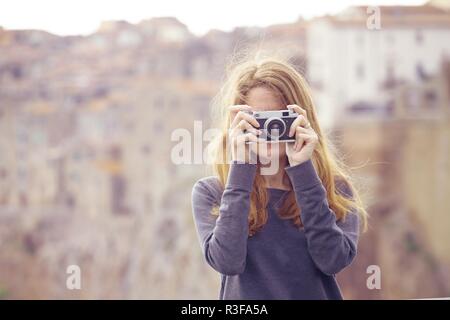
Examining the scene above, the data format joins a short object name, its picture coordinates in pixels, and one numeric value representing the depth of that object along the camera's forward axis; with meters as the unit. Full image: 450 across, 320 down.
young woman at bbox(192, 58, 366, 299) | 3.64
